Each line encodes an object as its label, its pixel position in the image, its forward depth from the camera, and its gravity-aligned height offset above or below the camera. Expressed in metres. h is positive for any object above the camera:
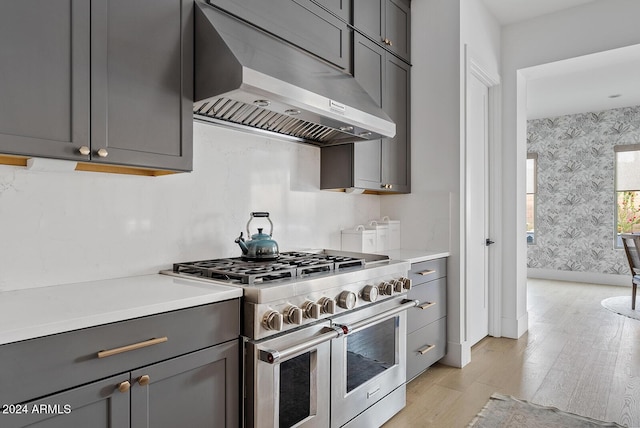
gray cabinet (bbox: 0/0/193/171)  1.25 +0.47
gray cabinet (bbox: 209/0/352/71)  1.95 +1.04
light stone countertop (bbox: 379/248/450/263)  2.66 -0.29
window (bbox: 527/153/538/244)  7.66 +0.48
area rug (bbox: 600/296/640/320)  4.72 -1.17
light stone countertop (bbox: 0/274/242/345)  1.04 -0.28
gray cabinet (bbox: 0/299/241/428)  1.01 -0.47
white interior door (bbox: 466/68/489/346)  3.24 +0.05
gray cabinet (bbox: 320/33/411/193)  2.72 +0.49
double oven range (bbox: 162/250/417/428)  1.51 -0.53
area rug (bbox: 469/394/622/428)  2.18 -1.14
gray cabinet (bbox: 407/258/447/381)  2.63 -0.72
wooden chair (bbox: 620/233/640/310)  4.80 -0.50
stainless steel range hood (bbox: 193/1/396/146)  1.66 +0.57
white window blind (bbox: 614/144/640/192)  6.72 +0.79
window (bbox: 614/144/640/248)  6.74 +0.42
